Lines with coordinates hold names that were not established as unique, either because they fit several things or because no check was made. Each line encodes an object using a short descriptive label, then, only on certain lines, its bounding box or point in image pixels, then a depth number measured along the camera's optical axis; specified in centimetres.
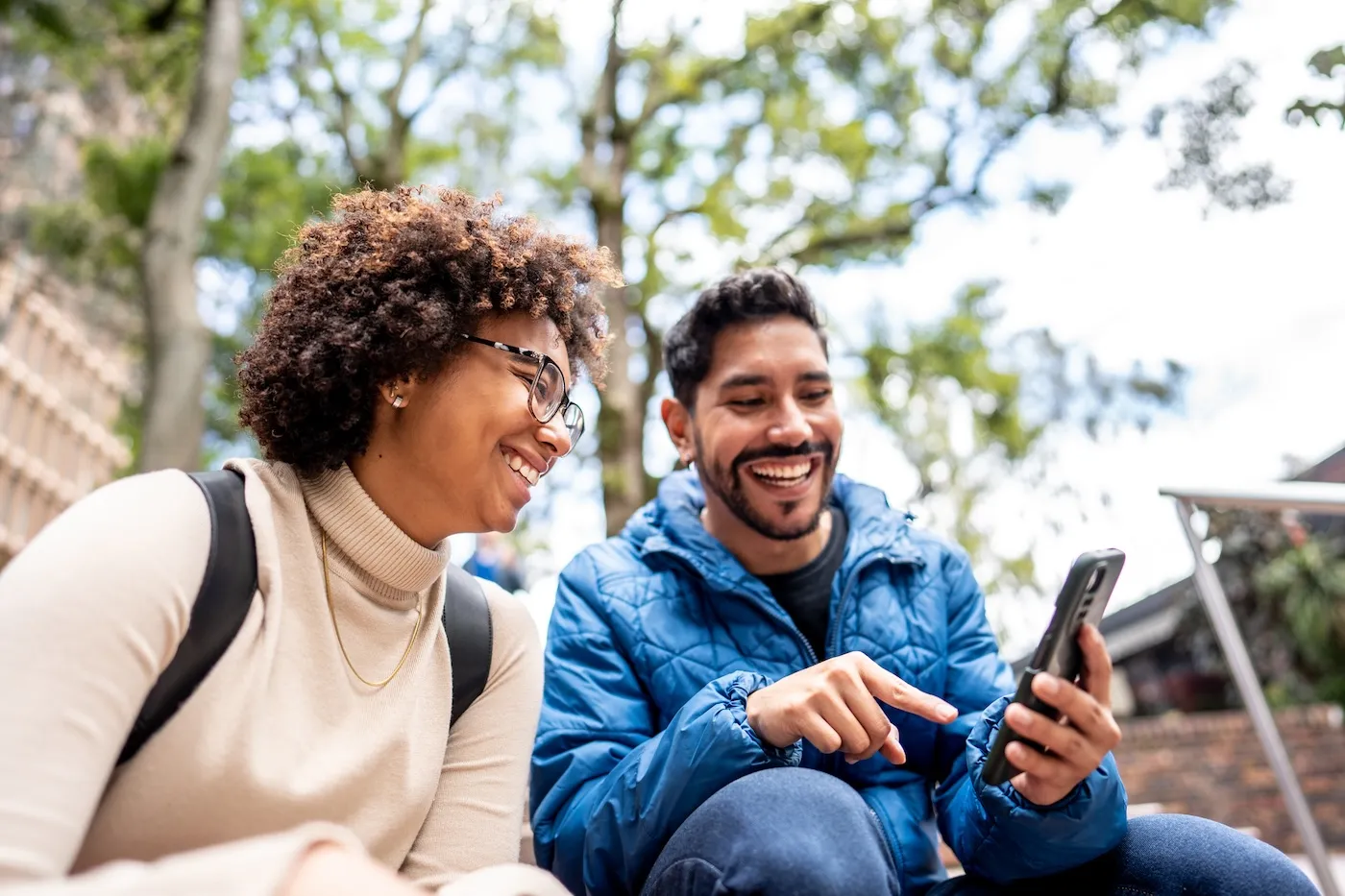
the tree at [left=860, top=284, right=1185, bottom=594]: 838
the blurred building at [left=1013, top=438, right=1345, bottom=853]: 651
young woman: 102
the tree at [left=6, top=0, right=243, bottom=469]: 505
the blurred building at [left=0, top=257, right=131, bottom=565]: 1340
